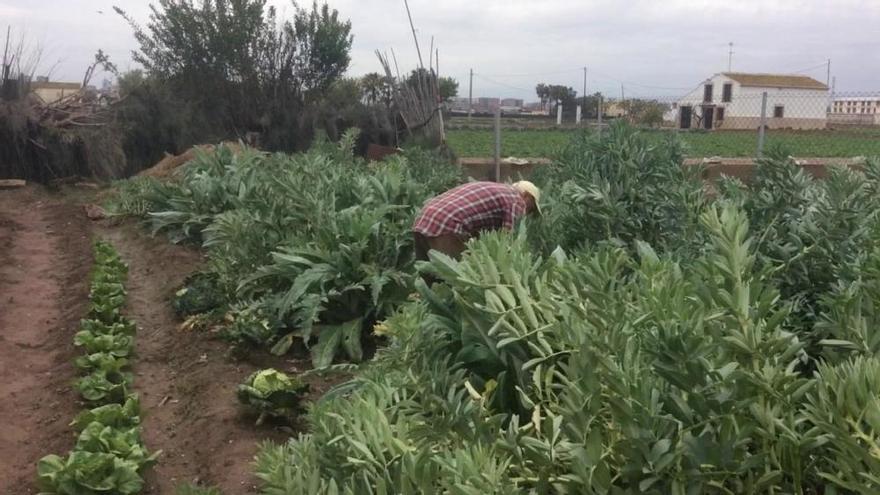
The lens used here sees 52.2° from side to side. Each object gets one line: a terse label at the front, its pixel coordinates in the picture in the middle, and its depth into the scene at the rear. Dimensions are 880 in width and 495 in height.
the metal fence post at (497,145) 11.15
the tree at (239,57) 18.25
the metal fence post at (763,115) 9.95
